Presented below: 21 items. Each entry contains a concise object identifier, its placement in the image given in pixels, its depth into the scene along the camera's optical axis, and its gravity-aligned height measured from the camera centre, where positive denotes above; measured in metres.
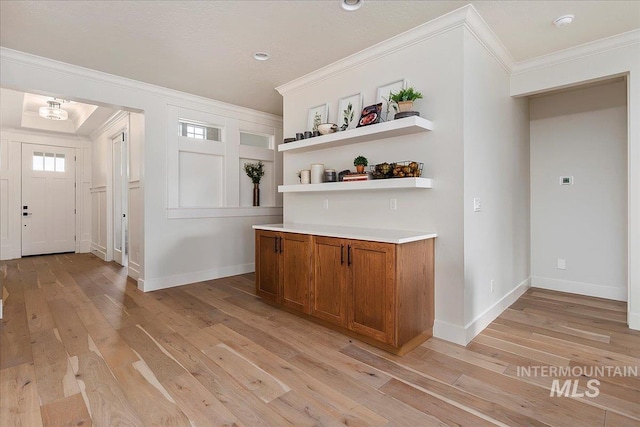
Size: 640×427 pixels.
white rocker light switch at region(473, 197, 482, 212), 2.73 +0.03
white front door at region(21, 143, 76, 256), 6.58 +0.22
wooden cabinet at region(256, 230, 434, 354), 2.38 -0.66
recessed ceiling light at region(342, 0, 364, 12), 2.39 +1.55
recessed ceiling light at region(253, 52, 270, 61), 3.21 +1.57
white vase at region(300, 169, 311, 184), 3.58 +0.37
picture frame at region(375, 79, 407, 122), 2.96 +1.07
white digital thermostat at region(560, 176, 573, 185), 3.86 +0.33
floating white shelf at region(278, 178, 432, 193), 2.60 +0.22
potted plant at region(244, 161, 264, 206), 5.24 +0.57
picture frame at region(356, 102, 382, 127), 2.94 +0.87
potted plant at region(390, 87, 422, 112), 2.65 +0.92
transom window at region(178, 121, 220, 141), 4.61 +1.17
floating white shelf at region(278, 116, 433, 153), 2.60 +0.69
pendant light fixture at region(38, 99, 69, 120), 5.09 +1.57
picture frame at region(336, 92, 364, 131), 3.25 +1.02
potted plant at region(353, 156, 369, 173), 3.02 +0.43
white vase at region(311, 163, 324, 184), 3.45 +0.38
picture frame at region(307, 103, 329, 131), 3.59 +1.07
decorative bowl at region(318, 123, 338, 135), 3.29 +0.84
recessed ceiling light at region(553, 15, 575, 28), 2.56 +1.53
